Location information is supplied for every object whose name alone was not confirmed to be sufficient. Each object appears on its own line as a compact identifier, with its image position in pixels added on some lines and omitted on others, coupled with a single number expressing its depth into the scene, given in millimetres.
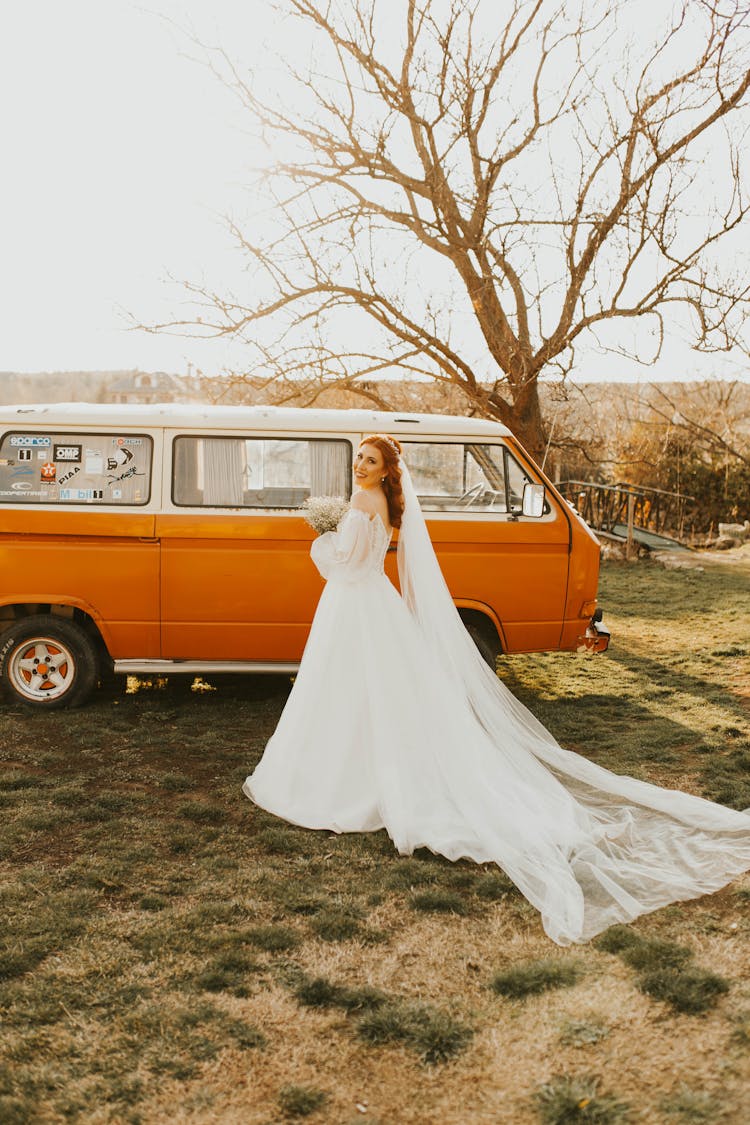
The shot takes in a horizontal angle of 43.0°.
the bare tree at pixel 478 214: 11430
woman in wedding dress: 4559
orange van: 6941
